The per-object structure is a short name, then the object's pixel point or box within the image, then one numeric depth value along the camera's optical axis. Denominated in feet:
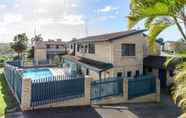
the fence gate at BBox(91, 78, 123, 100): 28.48
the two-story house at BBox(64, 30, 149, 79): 41.59
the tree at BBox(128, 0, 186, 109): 14.33
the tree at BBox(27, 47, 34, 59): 115.64
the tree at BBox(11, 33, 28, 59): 109.82
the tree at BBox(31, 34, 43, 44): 181.22
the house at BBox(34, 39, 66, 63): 107.94
